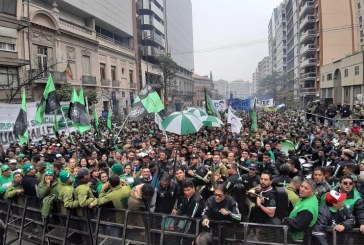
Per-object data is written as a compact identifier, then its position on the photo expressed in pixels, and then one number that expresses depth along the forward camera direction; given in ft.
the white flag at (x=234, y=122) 44.37
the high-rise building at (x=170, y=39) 188.34
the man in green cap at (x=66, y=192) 17.83
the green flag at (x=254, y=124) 46.46
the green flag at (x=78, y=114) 37.42
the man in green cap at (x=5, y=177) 23.60
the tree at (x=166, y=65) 151.47
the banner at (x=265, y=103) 74.78
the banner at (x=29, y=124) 43.34
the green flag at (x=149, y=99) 37.06
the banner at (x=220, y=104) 73.10
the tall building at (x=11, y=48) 74.95
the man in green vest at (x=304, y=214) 12.35
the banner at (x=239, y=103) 68.33
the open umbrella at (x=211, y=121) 43.08
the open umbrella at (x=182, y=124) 27.07
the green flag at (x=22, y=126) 34.68
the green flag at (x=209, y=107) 45.80
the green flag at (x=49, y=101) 37.09
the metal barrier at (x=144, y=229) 13.44
